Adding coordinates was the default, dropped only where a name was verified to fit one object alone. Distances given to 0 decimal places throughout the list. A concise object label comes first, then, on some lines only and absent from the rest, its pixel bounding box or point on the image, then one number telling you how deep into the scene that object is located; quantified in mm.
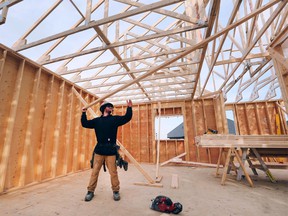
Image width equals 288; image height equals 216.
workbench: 3336
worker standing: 2736
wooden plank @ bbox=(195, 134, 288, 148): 3313
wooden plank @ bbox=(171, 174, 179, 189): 3417
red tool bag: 2080
